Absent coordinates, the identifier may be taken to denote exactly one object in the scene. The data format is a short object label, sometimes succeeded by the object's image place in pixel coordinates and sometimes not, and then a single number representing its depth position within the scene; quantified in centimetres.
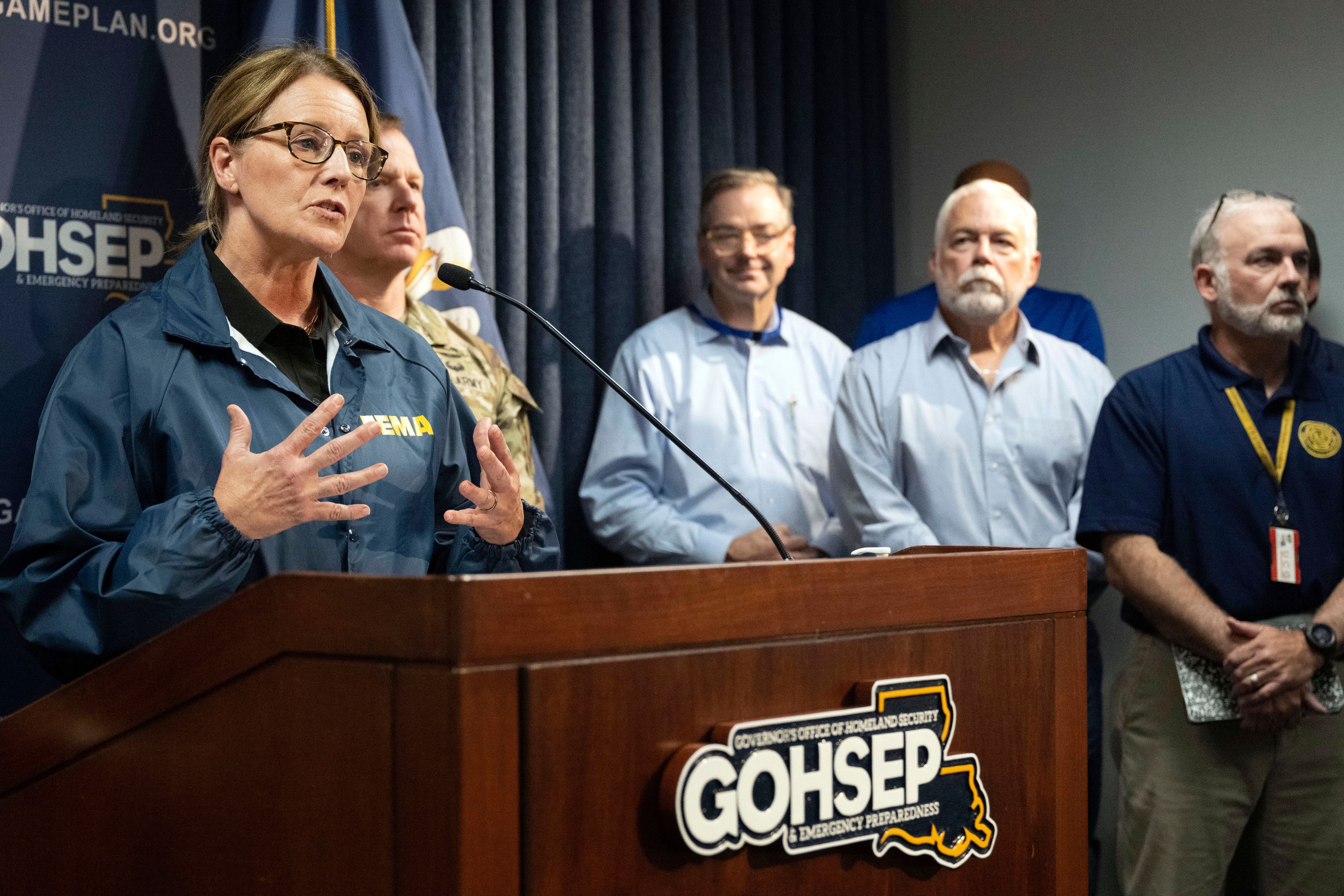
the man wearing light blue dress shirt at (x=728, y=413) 295
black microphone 138
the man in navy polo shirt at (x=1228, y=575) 240
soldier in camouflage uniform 258
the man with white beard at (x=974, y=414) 273
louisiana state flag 266
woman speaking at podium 128
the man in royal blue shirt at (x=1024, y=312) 343
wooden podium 87
